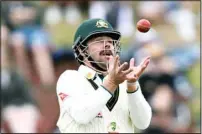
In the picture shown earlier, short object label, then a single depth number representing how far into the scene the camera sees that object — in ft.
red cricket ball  39.14
